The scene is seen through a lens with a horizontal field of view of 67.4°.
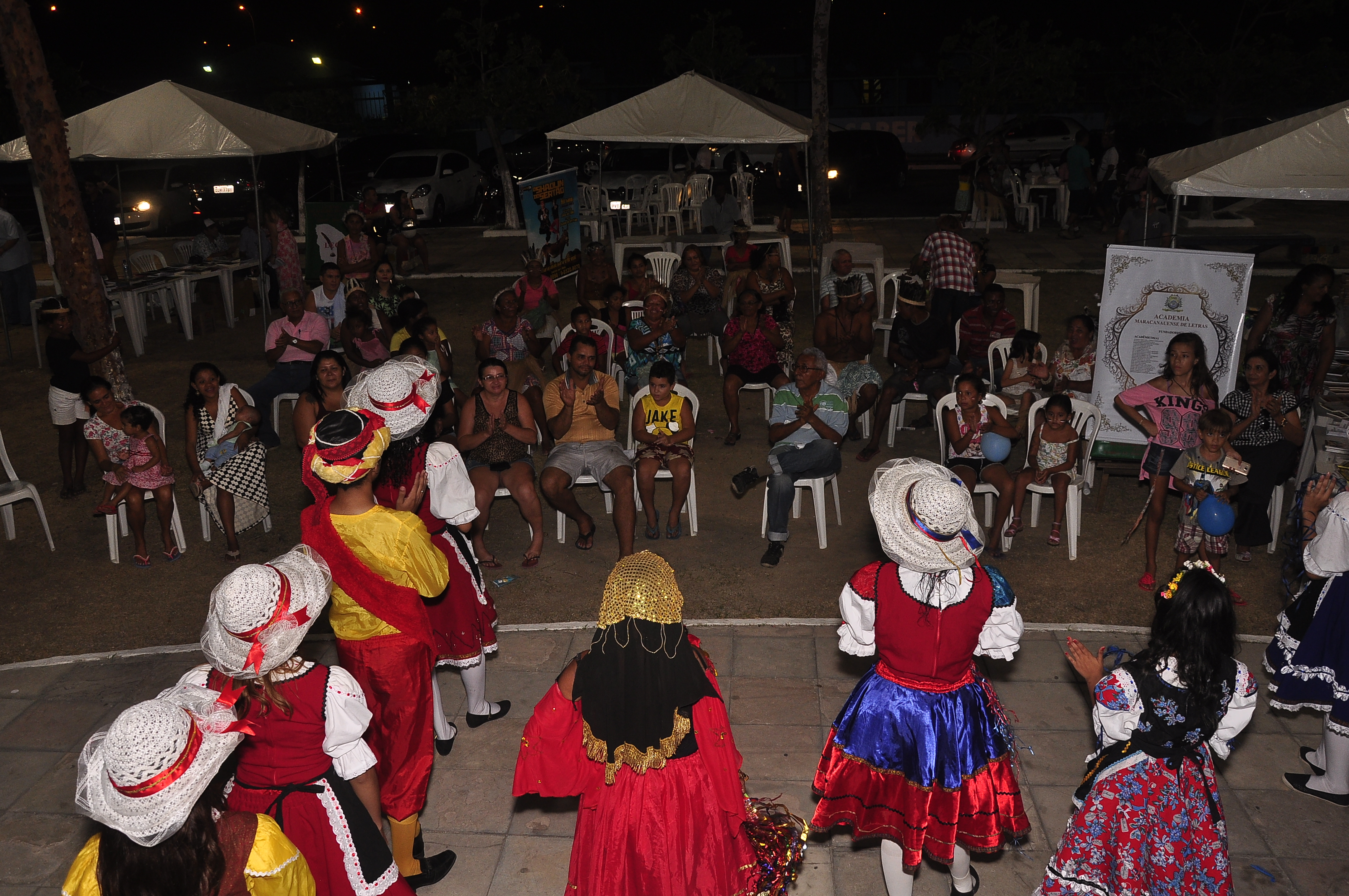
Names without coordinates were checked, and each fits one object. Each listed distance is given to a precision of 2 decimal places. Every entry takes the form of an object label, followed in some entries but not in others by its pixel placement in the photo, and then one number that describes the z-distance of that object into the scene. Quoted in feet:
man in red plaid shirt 28.14
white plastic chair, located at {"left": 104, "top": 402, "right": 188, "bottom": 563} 21.33
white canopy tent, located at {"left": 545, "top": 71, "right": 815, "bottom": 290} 31.65
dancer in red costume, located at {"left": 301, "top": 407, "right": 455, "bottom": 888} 11.27
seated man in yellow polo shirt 21.07
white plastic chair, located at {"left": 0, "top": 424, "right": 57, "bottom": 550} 21.75
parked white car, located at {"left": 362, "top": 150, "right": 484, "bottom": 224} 60.39
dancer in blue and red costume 10.40
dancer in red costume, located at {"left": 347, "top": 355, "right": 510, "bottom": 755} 13.61
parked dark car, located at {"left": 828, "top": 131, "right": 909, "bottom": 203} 69.77
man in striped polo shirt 20.76
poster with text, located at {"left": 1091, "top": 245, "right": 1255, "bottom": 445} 22.45
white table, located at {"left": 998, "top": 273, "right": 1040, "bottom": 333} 32.19
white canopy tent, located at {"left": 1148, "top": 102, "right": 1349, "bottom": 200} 21.70
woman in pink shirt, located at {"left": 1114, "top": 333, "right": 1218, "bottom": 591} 19.92
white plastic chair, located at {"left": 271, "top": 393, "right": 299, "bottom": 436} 27.32
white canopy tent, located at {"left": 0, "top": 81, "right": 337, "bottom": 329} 32.35
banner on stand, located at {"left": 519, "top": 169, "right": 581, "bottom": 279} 38.88
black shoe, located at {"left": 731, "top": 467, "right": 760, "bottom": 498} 22.33
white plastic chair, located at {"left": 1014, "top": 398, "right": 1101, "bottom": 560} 20.22
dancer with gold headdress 9.42
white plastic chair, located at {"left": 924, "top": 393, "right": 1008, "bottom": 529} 20.68
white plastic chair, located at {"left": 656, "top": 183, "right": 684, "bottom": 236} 50.85
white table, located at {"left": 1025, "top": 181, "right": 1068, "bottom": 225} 53.16
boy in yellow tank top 21.26
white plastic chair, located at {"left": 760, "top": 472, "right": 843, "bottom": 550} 20.97
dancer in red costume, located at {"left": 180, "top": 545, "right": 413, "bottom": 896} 8.64
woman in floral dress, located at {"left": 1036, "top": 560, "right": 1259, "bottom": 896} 9.62
